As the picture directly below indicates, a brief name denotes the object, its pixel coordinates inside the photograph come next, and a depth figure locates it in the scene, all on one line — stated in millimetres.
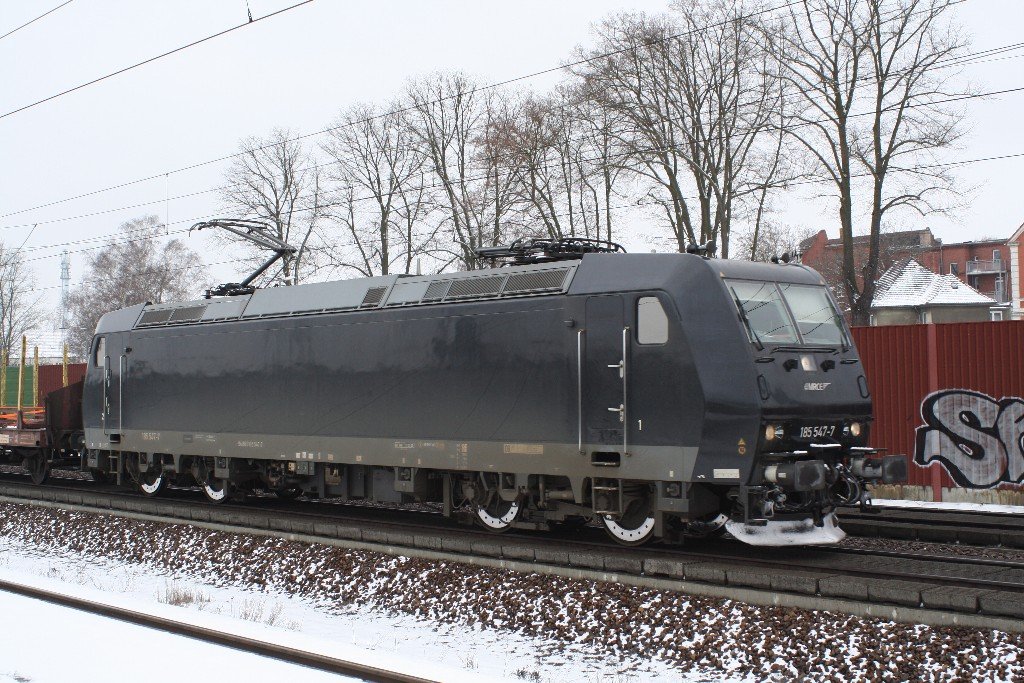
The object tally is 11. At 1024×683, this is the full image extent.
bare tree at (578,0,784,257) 29609
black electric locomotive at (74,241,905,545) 11258
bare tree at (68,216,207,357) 67812
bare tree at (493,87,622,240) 33406
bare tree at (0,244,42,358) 56312
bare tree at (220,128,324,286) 42594
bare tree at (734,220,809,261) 29614
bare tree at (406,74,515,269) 33688
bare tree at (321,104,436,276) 36812
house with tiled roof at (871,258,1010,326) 58500
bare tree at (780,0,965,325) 27078
